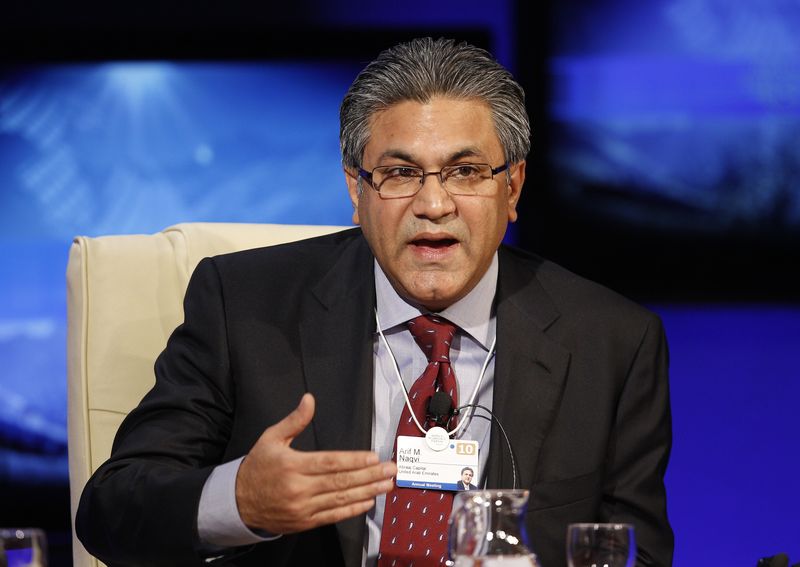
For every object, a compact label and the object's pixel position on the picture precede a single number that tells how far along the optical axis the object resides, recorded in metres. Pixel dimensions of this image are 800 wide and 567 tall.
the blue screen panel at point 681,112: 7.88
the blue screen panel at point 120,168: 7.64
